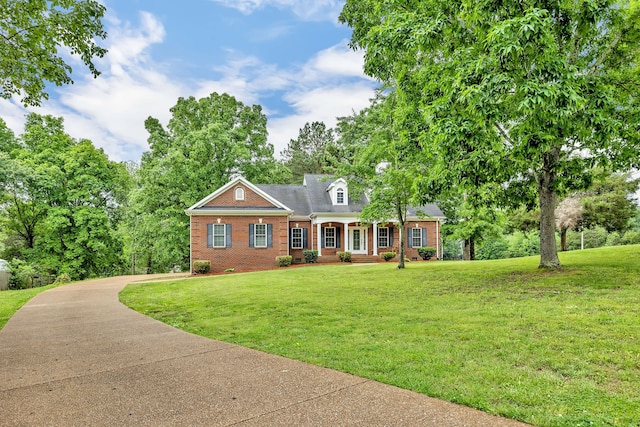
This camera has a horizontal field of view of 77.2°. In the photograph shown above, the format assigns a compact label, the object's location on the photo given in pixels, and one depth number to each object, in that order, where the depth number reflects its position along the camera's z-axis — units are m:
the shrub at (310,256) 24.97
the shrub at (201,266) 21.81
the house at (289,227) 23.17
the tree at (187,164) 25.78
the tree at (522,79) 7.24
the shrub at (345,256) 25.08
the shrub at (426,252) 26.75
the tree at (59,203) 26.31
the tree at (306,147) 48.66
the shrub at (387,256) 25.53
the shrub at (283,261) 23.34
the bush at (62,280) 20.18
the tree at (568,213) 24.38
